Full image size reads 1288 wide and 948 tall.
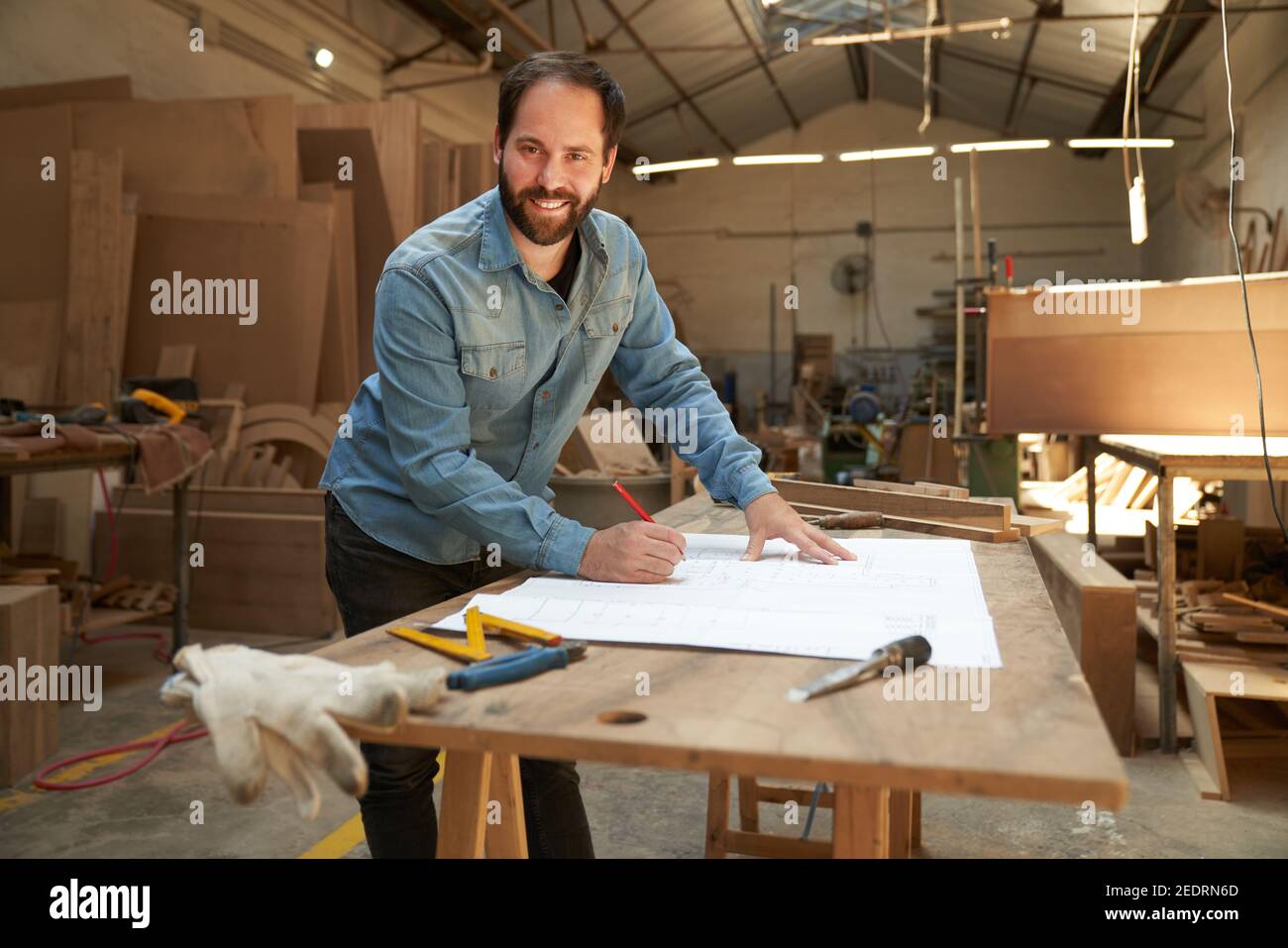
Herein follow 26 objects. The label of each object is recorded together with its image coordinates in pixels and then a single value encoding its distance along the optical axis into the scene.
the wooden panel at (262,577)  4.73
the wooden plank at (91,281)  5.28
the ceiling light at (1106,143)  7.75
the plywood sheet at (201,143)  5.64
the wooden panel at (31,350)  5.28
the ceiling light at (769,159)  8.75
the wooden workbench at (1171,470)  2.94
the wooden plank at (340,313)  5.87
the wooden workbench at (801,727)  0.77
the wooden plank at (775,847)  2.23
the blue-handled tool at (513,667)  0.95
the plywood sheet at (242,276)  5.54
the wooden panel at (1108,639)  3.13
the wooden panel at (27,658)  3.00
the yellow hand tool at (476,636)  1.06
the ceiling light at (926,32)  8.25
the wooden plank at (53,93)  5.79
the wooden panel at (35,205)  5.42
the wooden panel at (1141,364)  3.80
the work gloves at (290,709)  0.82
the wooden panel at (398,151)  6.20
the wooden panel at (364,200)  6.19
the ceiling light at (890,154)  8.84
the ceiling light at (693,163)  9.01
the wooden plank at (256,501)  4.78
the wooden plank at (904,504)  1.94
